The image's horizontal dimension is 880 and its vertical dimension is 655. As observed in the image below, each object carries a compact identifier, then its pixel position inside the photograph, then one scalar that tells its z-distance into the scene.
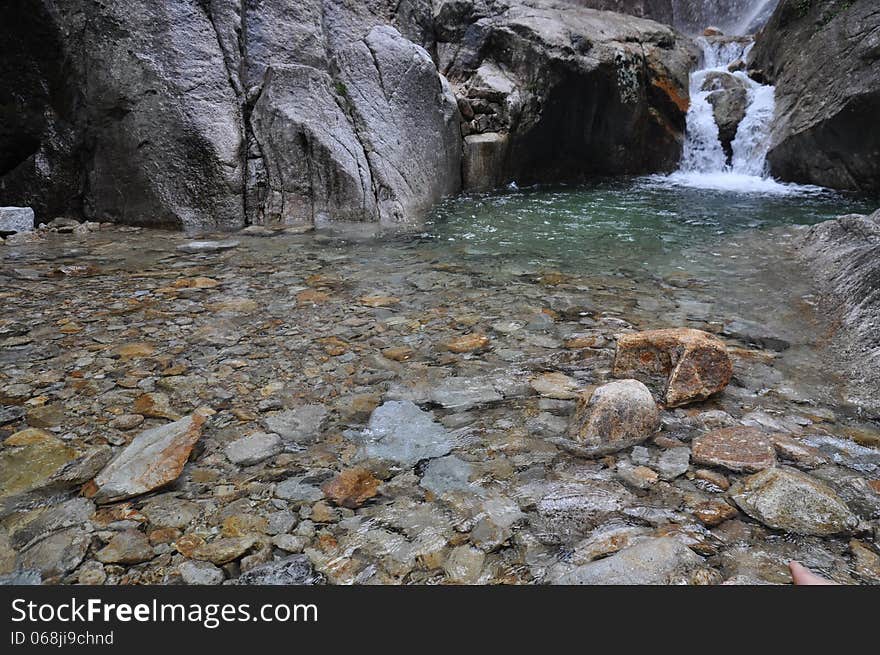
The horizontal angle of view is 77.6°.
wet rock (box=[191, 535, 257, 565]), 1.72
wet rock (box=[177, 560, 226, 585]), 1.64
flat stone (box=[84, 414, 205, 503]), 2.01
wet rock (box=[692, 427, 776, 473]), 2.17
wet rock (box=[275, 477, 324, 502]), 2.02
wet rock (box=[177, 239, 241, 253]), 5.69
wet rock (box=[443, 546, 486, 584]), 1.67
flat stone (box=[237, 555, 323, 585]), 1.65
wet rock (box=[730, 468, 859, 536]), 1.84
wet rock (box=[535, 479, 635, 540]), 1.88
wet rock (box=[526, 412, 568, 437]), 2.46
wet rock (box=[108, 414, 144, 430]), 2.45
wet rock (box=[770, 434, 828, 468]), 2.20
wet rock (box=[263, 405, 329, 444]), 2.43
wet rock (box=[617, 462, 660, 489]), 2.08
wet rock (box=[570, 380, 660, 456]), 2.33
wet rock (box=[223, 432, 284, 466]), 2.25
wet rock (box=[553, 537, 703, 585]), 1.59
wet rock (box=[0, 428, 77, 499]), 2.03
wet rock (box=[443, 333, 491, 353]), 3.38
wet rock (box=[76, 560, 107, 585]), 1.63
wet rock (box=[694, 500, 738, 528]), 1.88
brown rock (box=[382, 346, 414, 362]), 3.25
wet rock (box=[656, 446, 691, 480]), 2.14
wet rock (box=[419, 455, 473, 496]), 2.09
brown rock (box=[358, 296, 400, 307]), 4.14
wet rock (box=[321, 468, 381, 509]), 2.01
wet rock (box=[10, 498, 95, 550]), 1.78
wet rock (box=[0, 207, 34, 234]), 6.02
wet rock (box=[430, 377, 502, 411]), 2.74
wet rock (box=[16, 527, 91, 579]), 1.66
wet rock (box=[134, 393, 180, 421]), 2.57
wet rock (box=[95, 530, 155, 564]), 1.71
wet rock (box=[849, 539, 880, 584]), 1.64
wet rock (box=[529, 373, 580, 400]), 2.80
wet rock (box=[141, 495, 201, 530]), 1.87
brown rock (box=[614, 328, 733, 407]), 2.68
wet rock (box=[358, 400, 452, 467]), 2.30
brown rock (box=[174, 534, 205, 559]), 1.74
